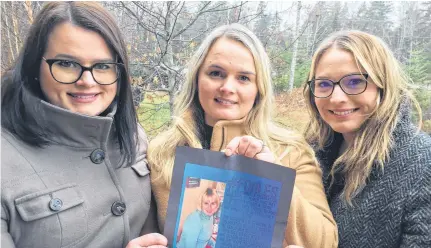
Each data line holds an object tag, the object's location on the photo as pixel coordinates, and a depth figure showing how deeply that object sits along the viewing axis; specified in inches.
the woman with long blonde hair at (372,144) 37.5
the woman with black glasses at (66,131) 33.0
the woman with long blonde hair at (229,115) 43.1
